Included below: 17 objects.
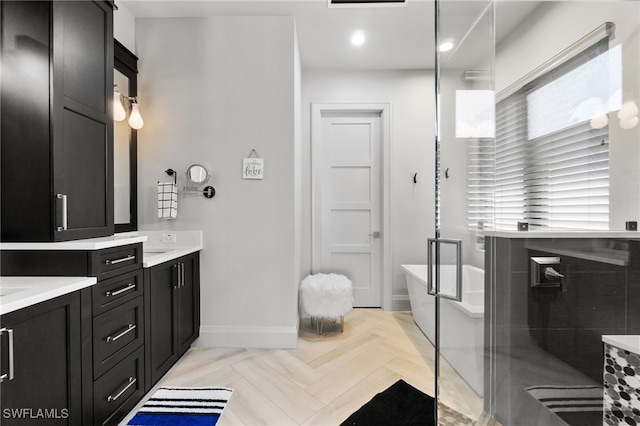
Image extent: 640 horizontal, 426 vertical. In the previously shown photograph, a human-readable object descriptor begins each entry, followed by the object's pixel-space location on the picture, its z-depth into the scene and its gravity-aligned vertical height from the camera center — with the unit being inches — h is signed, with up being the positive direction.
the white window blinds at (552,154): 48.9 +9.8
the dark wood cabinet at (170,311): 74.4 -28.3
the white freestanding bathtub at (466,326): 50.5 -20.1
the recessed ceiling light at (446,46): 52.1 +28.8
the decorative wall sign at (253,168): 101.3 +14.4
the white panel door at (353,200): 140.8 +5.1
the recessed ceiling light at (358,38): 110.3 +64.8
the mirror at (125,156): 94.9 +18.1
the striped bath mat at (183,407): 65.3 -45.5
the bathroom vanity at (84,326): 43.6 -20.8
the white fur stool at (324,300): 110.0 -32.8
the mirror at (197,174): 100.2 +12.2
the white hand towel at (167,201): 98.5 +3.2
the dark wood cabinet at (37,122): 56.7 +17.0
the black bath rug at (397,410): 66.3 -46.2
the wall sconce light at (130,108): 92.6 +32.0
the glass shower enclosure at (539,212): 48.2 -0.2
